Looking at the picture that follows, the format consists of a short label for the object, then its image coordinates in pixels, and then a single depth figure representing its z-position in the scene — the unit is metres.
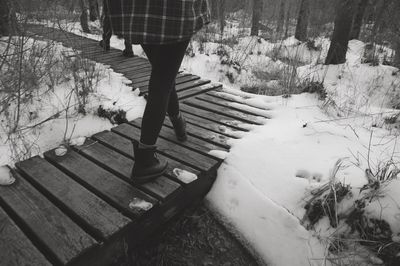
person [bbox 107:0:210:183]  1.29
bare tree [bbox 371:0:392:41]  4.69
